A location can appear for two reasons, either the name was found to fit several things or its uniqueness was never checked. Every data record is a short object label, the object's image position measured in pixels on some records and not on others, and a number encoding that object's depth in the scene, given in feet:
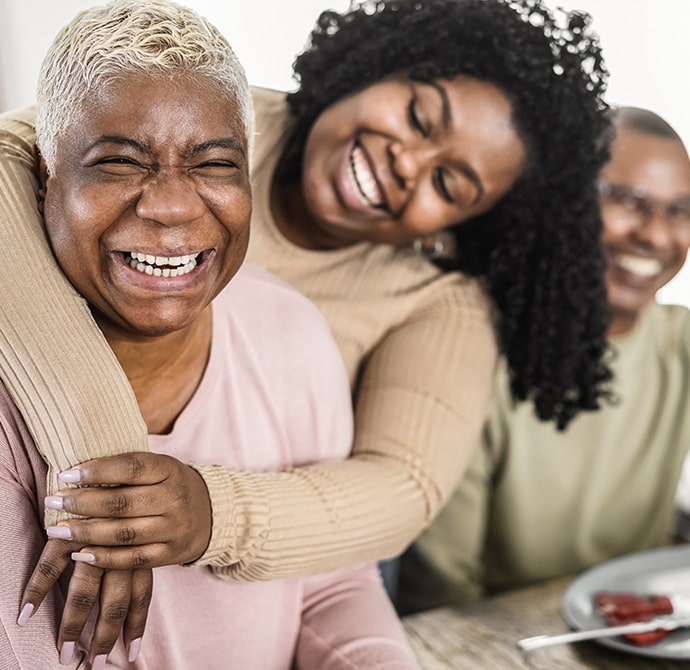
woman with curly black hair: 4.05
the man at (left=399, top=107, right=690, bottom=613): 5.38
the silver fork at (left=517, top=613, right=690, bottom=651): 4.01
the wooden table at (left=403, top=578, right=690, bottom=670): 3.97
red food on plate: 4.05
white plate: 4.01
